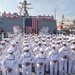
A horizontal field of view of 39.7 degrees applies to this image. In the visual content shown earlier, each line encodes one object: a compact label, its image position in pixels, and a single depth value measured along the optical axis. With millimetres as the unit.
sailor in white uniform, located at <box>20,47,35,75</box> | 5359
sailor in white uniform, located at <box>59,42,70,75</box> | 6033
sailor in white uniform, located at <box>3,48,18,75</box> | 5260
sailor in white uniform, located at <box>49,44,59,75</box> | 5808
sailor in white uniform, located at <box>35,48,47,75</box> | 5621
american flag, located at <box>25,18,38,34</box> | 18047
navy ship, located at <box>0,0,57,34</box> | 18149
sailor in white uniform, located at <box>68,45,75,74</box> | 6186
